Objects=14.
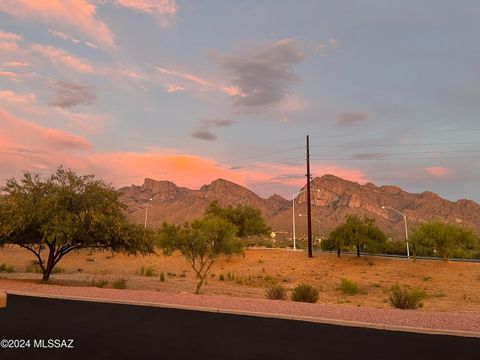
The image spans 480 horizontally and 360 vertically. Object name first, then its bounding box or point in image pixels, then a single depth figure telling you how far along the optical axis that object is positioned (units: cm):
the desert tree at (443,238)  4328
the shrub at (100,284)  2651
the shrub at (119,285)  2523
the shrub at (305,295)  2097
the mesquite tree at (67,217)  2391
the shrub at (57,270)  4287
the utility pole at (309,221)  4875
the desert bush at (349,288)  3191
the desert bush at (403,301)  1867
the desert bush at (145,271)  4453
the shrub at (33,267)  4250
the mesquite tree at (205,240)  2717
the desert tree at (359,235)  4653
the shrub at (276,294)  2148
